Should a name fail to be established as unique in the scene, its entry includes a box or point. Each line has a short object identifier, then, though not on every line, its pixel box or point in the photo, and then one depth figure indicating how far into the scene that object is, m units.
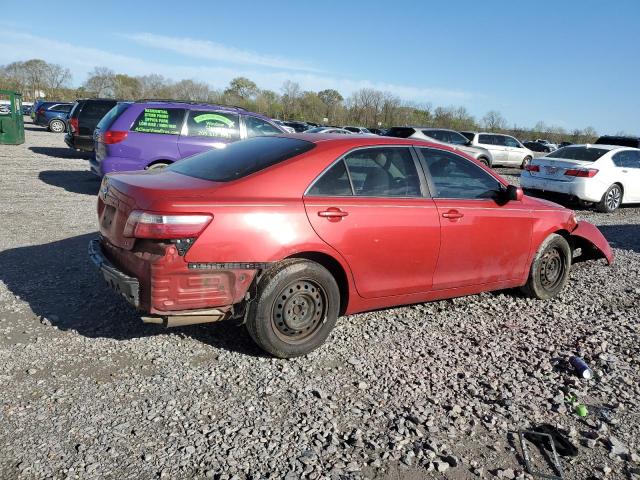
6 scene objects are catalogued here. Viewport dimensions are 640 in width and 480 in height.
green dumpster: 18.91
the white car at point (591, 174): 11.42
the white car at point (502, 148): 22.69
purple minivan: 8.86
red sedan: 3.38
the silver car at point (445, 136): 18.27
